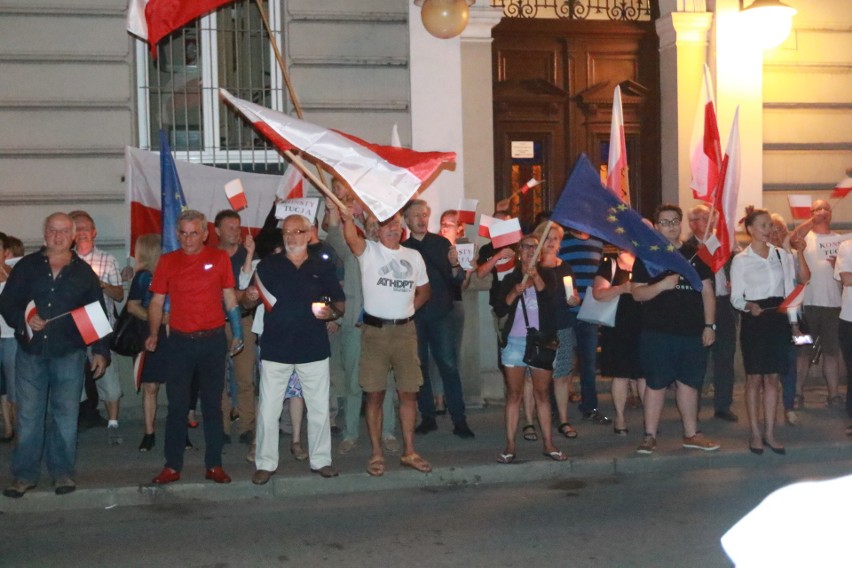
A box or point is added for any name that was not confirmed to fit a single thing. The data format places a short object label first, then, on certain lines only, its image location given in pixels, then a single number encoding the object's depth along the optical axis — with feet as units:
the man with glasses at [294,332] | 26.45
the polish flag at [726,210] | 29.50
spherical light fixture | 37.45
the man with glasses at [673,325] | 28.84
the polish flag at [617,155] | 31.86
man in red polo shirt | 26.35
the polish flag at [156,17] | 29.73
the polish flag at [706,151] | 31.60
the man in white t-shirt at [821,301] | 35.99
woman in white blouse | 29.32
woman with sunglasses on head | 28.40
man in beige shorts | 27.14
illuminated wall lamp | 40.40
